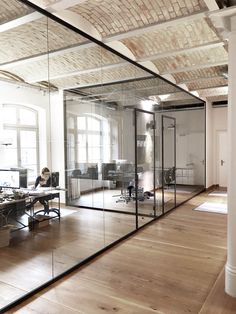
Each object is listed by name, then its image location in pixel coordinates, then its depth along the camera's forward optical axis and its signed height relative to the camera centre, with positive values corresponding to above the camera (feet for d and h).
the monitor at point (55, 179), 11.21 -1.14
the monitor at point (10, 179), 9.46 -0.94
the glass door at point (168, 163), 20.13 -0.91
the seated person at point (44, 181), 10.53 -1.14
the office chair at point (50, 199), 10.71 -1.97
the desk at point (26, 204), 9.71 -2.00
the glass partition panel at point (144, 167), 16.61 -1.00
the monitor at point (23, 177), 9.94 -0.93
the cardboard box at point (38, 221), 10.43 -2.81
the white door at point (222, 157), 32.30 -0.76
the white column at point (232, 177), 8.84 -0.90
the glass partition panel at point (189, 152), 23.13 -0.09
